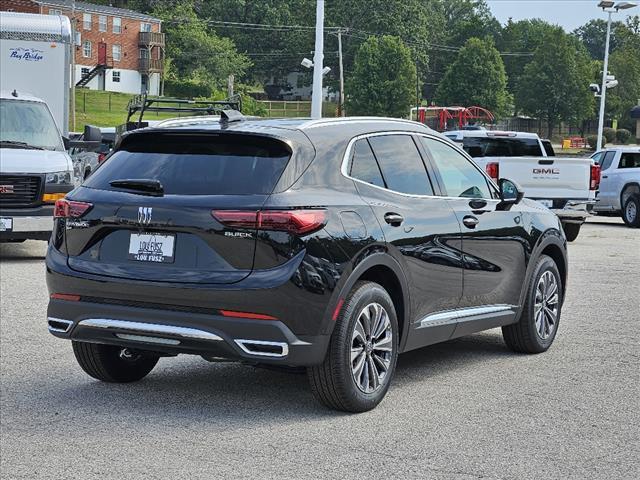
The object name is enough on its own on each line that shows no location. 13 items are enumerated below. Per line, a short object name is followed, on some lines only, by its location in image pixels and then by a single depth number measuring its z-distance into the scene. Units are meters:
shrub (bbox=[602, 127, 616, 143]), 99.56
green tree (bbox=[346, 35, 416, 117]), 109.00
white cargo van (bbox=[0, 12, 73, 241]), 15.56
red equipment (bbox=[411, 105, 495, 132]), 80.79
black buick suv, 6.49
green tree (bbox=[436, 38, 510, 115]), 117.88
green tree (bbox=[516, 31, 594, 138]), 113.62
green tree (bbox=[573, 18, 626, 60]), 195.50
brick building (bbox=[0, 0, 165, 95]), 104.56
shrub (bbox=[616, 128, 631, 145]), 101.38
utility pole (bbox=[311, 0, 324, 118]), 33.62
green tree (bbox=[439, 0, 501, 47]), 168.75
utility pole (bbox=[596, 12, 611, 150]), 59.90
